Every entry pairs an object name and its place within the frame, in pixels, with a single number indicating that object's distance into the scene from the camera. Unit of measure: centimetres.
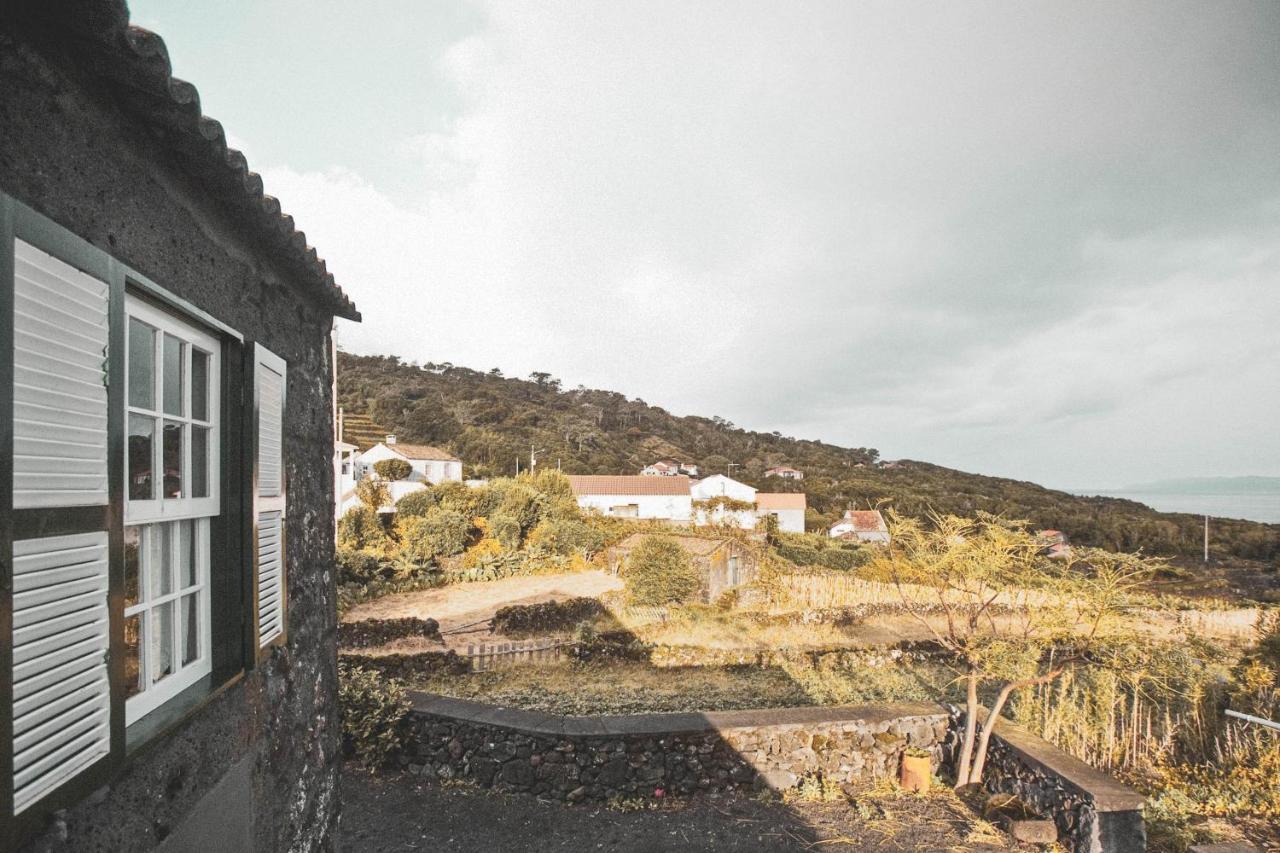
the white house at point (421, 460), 3057
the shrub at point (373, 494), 2181
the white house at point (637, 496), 4212
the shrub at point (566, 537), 2150
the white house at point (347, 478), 2436
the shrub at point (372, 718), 657
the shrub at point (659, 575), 1509
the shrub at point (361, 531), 1955
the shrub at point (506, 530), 2105
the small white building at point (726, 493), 3422
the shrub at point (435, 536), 1914
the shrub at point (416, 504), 2150
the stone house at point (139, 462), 152
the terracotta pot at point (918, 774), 646
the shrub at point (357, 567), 1602
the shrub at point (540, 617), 1289
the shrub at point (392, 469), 2642
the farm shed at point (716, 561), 1648
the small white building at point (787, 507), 4266
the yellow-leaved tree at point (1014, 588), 586
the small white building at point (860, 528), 4044
